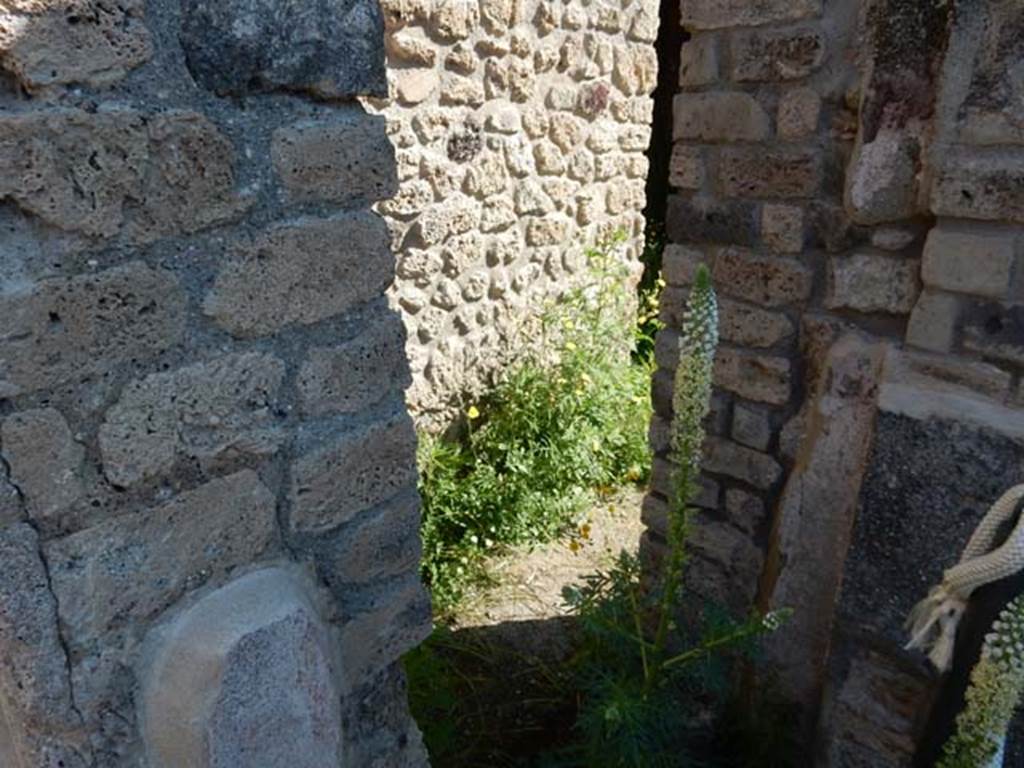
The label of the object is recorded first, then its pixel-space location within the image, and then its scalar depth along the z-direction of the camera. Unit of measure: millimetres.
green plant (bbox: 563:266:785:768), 1804
